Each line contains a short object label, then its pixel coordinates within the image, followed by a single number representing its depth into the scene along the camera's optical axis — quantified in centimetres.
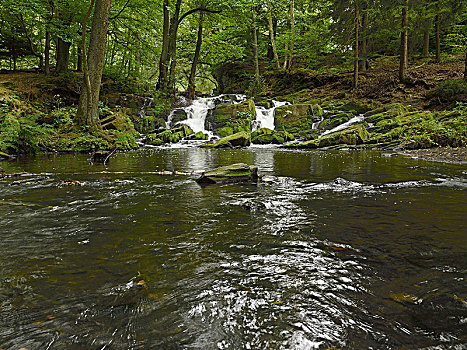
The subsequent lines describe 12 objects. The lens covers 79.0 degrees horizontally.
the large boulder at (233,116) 1831
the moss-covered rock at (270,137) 1647
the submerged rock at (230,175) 580
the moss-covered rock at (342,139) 1395
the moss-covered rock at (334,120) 1673
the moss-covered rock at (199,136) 1750
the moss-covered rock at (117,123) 1358
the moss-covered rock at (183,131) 1769
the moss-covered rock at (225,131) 1802
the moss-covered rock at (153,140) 1605
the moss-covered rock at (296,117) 1753
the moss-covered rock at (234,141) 1512
